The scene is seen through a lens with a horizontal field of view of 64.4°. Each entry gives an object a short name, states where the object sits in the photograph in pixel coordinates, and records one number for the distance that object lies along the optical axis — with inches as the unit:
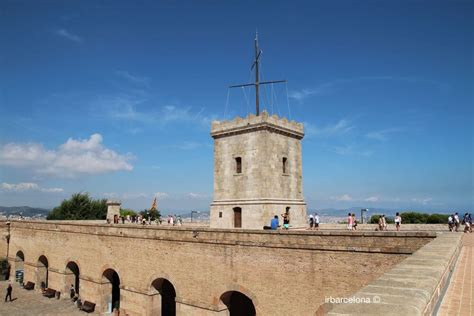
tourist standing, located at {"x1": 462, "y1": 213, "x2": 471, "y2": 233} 701.3
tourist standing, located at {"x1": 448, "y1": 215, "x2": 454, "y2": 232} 718.0
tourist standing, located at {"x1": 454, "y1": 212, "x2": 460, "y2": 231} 718.5
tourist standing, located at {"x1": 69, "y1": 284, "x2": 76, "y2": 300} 966.5
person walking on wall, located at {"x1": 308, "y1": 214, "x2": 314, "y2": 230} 822.8
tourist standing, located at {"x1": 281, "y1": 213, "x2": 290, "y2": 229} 705.0
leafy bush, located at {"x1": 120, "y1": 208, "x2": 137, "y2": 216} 2004.7
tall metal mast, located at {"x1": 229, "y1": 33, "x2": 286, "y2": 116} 890.1
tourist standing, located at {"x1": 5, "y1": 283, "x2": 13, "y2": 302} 969.9
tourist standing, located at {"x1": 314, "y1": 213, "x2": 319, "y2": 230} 818.8
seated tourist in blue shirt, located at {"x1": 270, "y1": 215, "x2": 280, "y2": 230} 663.1
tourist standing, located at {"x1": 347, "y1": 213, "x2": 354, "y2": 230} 728.3
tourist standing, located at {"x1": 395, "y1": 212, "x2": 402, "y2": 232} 713.6
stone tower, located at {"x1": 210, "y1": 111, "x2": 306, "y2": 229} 794.2
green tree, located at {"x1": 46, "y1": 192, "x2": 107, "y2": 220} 1887.2
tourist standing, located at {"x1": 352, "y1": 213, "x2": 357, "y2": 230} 726.1
